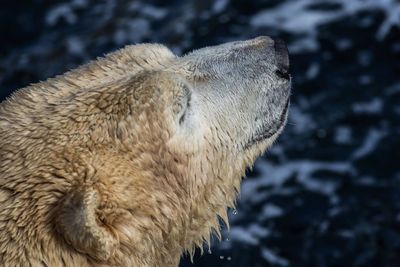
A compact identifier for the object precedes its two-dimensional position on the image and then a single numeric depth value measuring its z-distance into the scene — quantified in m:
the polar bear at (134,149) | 6.04
